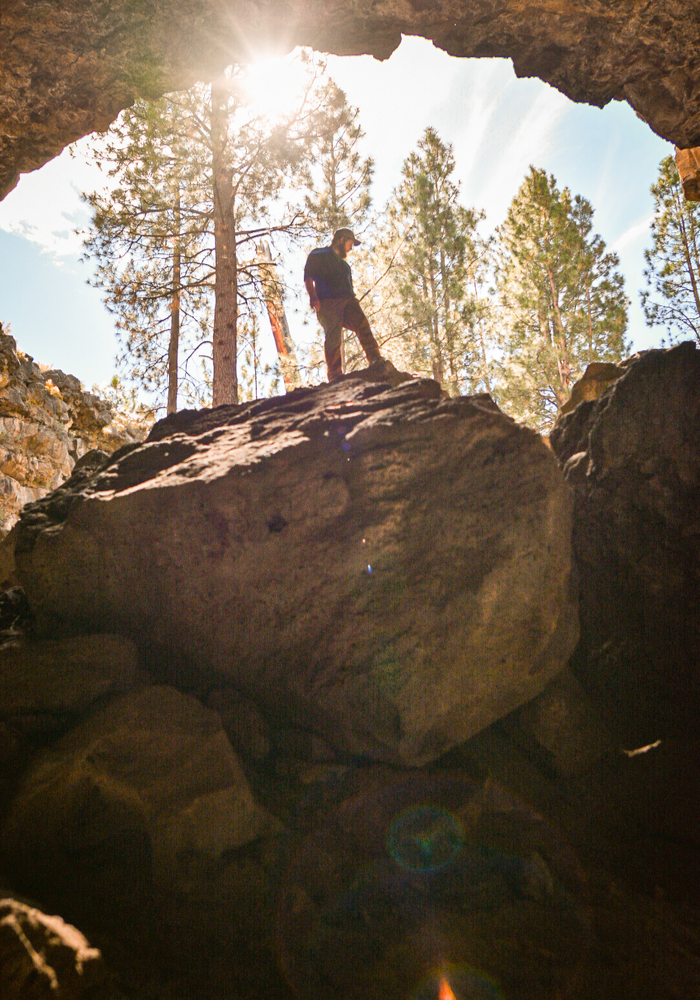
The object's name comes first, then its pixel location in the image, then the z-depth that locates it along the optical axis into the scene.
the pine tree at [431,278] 14.73
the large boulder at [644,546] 3.73
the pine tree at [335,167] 9.31
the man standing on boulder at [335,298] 5.71
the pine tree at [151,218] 8.86
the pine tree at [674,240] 18.98
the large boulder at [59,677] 2.99
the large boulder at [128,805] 2.53
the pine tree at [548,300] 19.59
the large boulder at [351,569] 3.09
